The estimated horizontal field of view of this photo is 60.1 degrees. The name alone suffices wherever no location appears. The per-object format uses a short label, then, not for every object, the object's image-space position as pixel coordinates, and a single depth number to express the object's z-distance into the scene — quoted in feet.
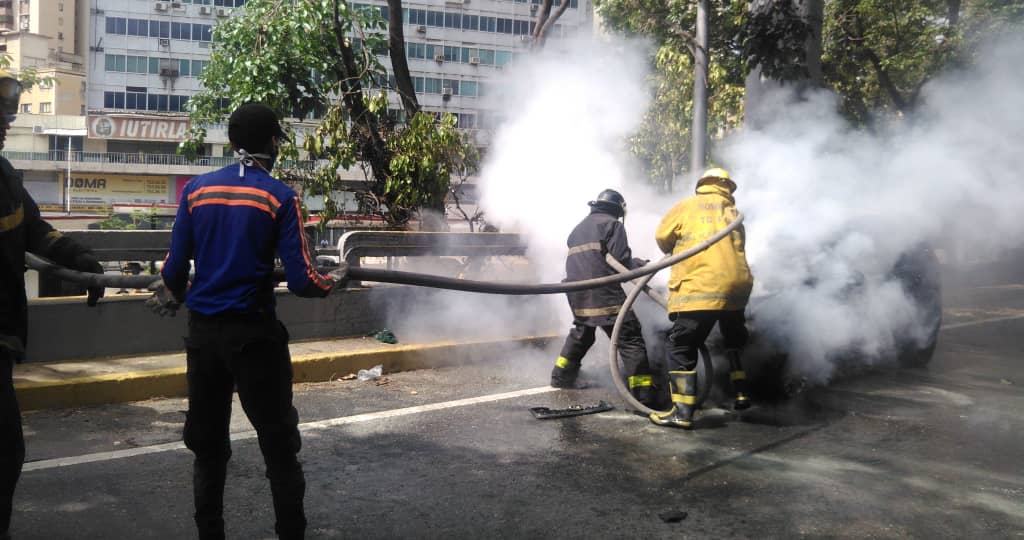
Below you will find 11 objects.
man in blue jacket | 10.84
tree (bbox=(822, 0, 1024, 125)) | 58.34
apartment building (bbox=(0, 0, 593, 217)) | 169.58
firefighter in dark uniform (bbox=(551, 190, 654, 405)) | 21.18
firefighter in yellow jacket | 18.94
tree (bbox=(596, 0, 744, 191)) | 47.85
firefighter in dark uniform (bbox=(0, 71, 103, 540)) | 10.77
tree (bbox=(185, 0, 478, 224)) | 33.65
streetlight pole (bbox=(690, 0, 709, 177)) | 36.24
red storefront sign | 179.11
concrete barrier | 21.66
